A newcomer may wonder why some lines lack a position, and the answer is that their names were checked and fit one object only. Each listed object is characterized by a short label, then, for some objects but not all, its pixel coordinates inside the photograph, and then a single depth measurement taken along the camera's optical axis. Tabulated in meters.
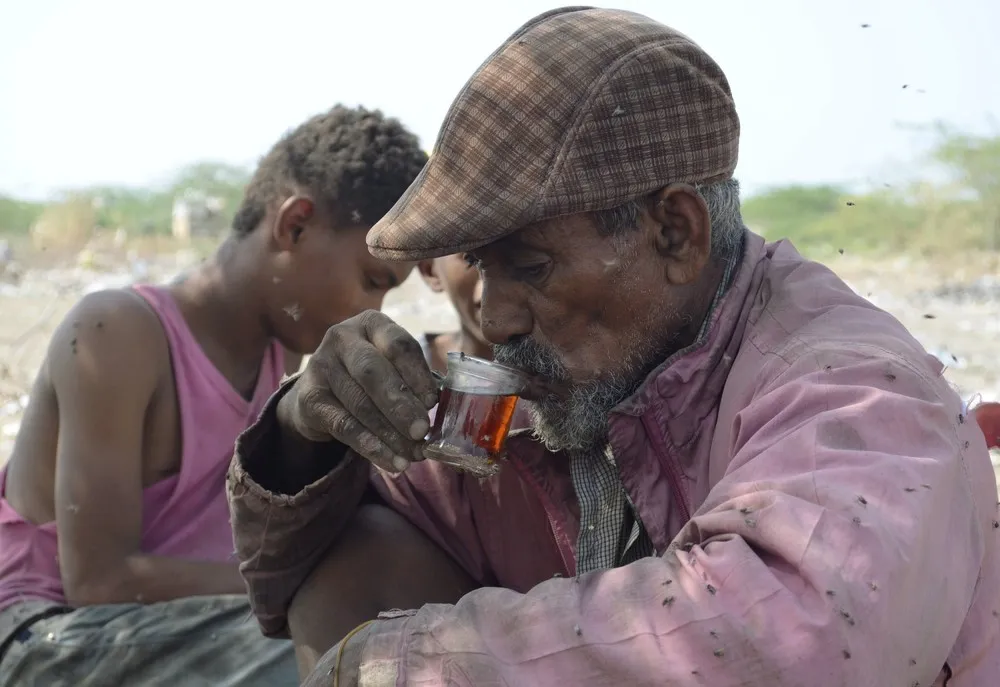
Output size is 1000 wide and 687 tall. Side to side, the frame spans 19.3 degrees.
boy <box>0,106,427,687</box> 2.31
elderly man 1.76
